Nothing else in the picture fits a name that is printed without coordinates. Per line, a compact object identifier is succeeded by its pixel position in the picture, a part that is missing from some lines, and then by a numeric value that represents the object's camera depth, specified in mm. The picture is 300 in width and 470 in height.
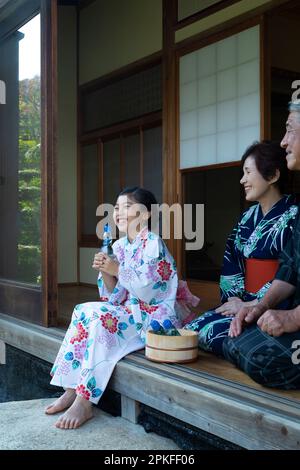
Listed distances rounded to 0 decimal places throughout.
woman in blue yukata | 2656
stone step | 2365
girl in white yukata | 2684
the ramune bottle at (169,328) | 2646
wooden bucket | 2562
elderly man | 2086
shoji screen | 4258
